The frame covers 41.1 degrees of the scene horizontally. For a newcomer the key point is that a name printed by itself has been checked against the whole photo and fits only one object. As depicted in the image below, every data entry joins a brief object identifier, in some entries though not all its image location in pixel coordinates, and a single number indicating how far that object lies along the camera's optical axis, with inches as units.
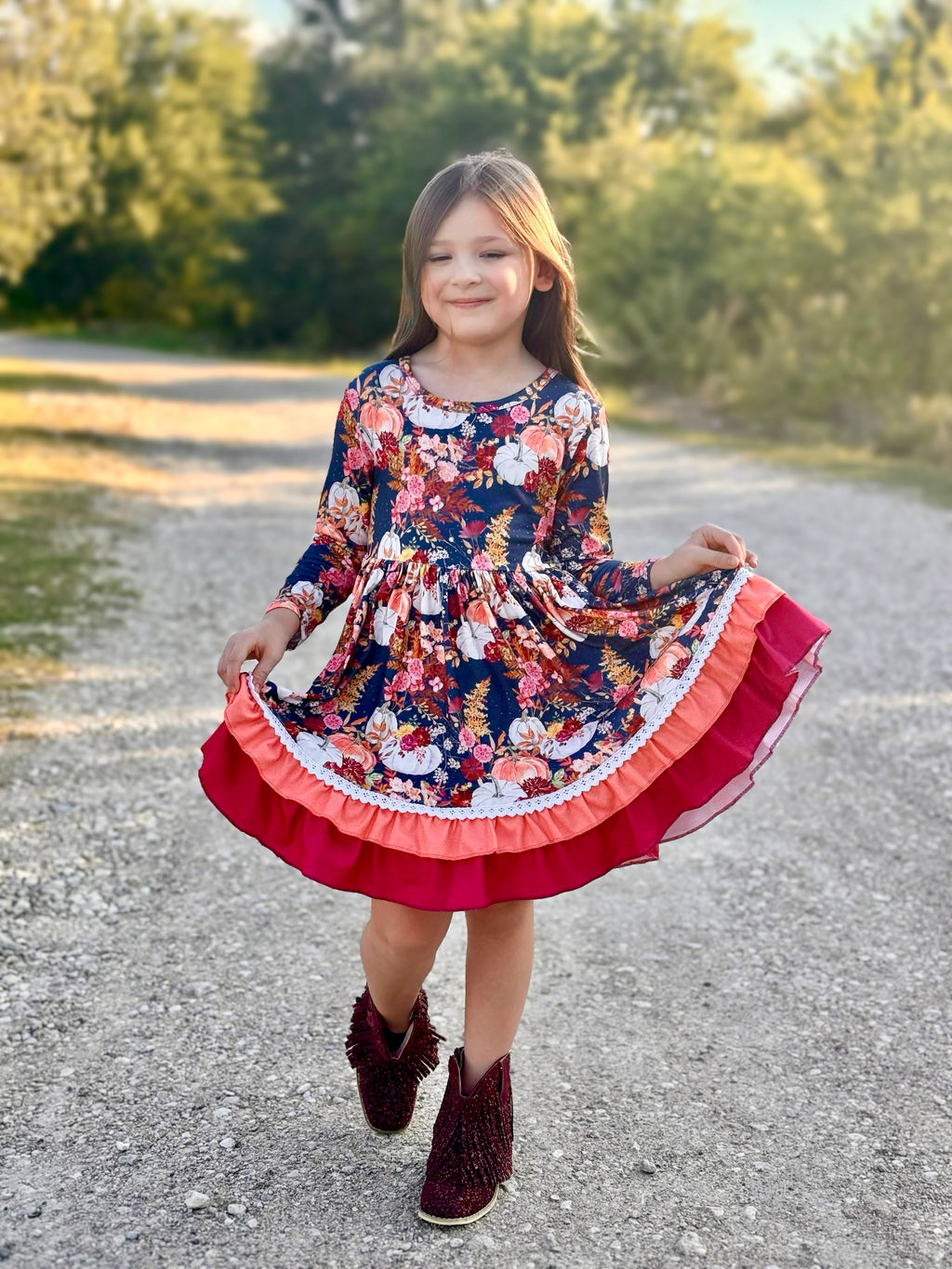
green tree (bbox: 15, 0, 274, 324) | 1466.5
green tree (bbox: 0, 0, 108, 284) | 573.3
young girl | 80.1
